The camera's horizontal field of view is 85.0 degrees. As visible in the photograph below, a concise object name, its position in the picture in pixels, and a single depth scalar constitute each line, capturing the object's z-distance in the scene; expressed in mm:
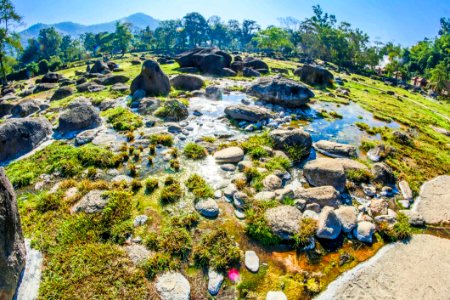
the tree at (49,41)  114062
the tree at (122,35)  99675
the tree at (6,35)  45812
